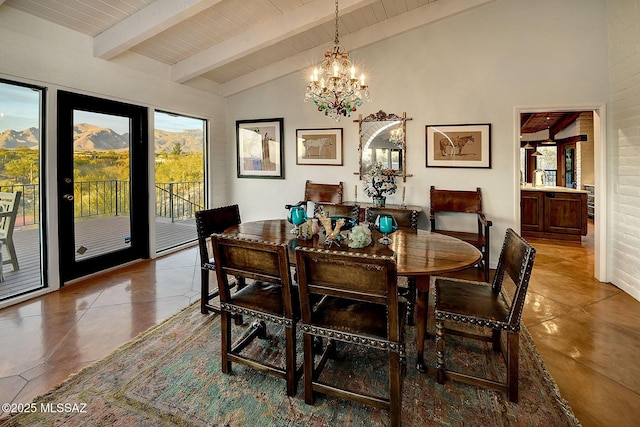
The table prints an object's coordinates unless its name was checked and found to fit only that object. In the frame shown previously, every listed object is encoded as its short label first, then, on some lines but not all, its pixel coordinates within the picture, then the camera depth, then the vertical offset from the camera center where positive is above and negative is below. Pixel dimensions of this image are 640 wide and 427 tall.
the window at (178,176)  4.70 +0.57
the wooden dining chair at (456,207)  4.00 +0.02
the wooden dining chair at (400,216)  3.06 -0.06
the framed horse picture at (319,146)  4.91 +0.99
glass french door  3.47 +0.35
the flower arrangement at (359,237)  2.13 -0.18
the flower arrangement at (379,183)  4.00 +0.33
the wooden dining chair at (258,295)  1.75 -0.52
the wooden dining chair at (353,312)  1.49 -0.56
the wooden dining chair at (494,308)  1.74 -0.58
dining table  1.83 -0.27
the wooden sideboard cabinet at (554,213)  5.46 -0.09
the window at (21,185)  2.96 +0.27
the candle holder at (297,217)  2.50 -0.05
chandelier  2.84 +1.10
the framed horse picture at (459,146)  4.17 +0.84
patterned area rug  1.66 -1.05
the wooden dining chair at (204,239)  2.80 -0.24
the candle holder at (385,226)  2.26 -0.12
